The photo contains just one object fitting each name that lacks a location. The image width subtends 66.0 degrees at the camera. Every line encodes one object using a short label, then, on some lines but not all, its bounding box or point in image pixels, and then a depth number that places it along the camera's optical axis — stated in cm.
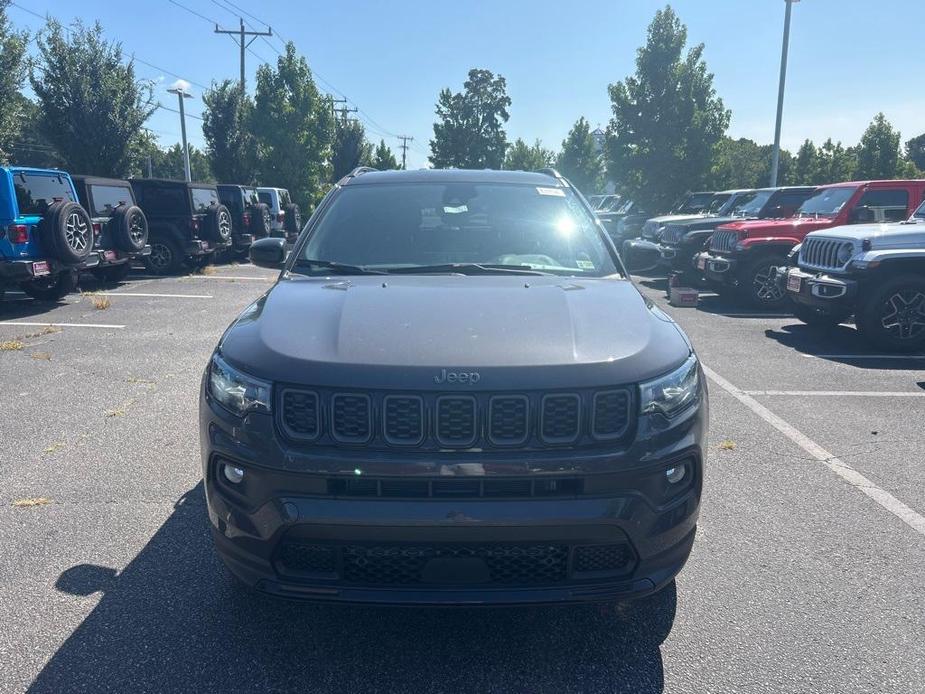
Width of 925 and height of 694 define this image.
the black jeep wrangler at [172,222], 1545
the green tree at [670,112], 2600
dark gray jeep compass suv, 224
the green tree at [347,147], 4719
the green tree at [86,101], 2034
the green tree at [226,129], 3052
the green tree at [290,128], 2838
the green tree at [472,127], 6078
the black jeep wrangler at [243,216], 1872
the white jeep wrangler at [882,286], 817
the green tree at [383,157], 5844
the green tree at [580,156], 5319
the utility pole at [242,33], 3478
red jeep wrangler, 1074
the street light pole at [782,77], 2391
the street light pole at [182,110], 3717
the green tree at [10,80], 1650
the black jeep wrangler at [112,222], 1222
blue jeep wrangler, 977
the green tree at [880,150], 2955
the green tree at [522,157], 6367
